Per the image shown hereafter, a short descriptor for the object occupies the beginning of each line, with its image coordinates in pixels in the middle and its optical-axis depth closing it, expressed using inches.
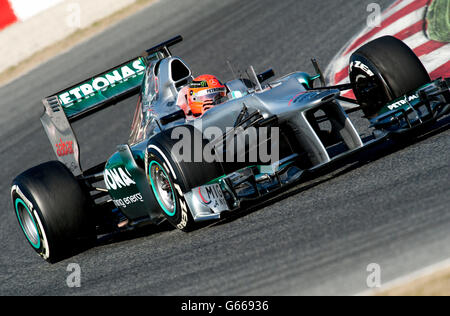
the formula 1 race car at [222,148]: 472.7
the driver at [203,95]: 557.6
